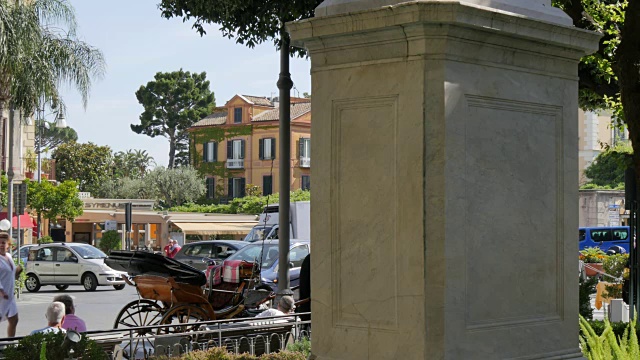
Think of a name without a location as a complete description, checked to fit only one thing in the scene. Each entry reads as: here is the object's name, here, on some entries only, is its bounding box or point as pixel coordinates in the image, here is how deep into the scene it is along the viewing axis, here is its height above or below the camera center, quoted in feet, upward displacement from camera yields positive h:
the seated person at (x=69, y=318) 38.91 -4.61
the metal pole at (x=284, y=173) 50.60 +0.87
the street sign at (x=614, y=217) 203.81 -4.96
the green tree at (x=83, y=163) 293.02 +7.73
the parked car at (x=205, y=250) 102.06 -5.75
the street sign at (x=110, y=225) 170.44 -5.36
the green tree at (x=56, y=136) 443.28 +23.17
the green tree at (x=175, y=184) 285.23 +1.89
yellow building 265.34 +11.68
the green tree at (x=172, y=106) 354.54 +28.20
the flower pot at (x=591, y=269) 116.31 -8.42
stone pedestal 17.58 +0.17
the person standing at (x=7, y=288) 44.57 -4.05
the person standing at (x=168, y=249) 110.32 -6.03
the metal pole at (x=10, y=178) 104.99 +1.29
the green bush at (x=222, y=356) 29.12 -4.48
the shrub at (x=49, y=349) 26.68 -3.91
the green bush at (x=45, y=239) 155.58 -7.06
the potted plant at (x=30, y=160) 157.21 +4.52
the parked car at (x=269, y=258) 76.68 -4.98
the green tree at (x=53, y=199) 168.66 -1.25
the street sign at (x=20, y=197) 99.71 -0.60
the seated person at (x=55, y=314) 36.42 -4.16
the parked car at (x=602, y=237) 174.19 -7.38
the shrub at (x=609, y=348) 22.64 -3.37
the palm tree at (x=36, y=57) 84.79 +11.18
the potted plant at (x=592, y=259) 118.62 -7.77
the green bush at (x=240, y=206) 239.50 -3.57
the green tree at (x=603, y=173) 236.55 +4.08
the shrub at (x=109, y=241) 167.94 -7.77
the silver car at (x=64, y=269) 107.34 -7.76
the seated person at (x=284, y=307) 44.70 -4.84
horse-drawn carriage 50.29 -4.82
